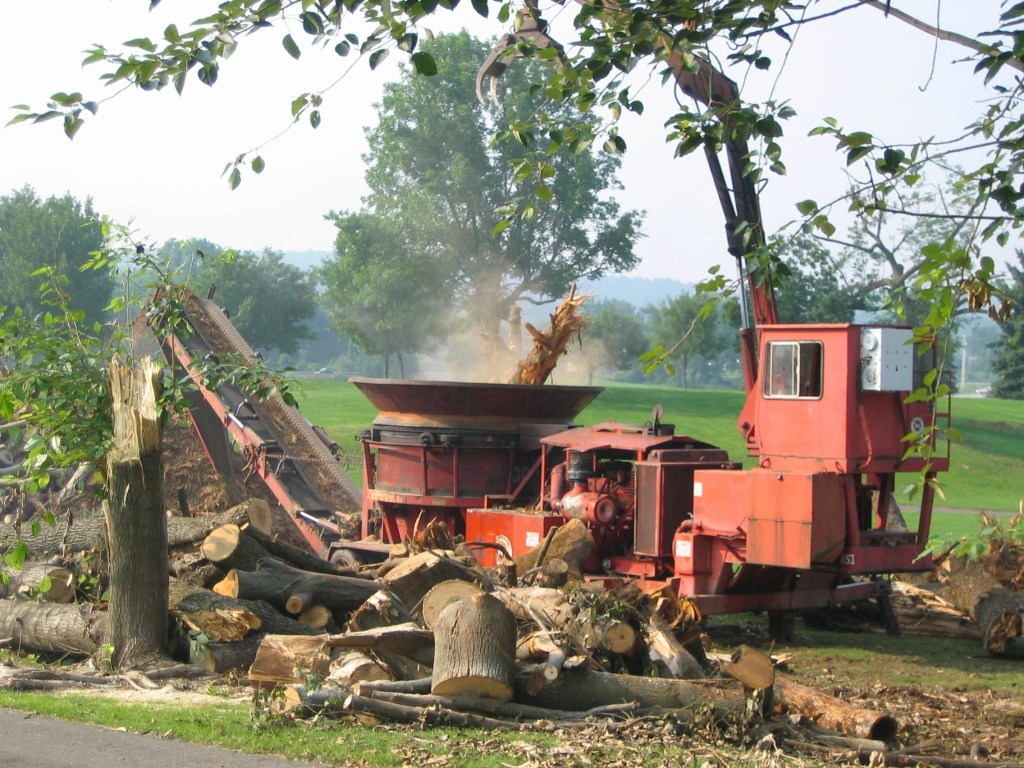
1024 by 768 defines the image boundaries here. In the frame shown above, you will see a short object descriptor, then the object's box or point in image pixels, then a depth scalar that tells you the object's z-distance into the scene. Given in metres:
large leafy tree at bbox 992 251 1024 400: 73.12
